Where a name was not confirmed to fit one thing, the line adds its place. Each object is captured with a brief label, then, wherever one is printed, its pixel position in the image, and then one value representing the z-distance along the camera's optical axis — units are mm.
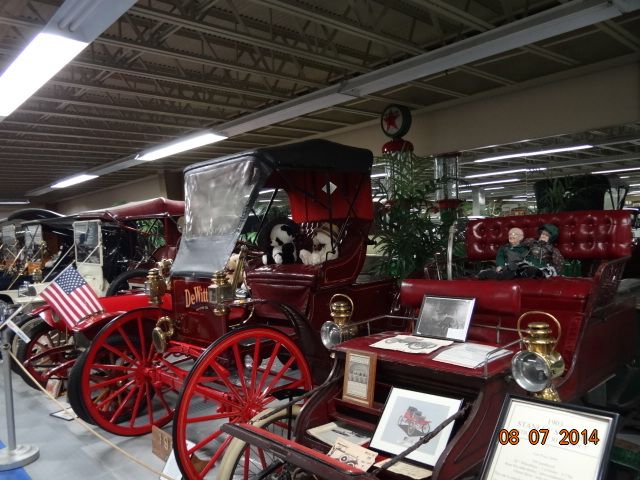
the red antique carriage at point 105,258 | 4828
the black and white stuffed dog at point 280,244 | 4567
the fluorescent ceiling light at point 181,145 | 9047
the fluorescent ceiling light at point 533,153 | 8977
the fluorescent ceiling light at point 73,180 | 13888
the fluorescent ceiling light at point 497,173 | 12550
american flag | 3969
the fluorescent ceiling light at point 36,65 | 4355
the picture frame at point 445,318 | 2705
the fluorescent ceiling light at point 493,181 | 14908
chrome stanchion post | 3482
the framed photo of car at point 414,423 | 2076
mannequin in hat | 3705
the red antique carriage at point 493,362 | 1976
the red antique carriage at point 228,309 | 2996
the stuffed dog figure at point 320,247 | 4348
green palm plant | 5125
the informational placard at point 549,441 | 1528
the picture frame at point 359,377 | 2373
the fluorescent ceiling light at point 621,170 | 12906
